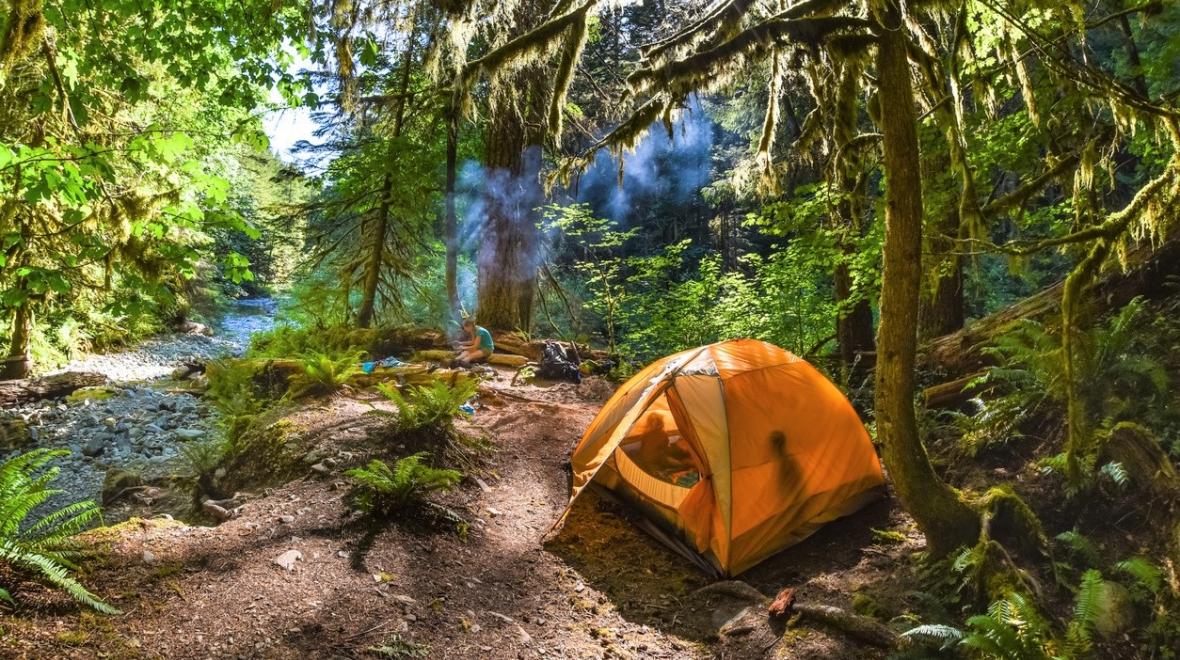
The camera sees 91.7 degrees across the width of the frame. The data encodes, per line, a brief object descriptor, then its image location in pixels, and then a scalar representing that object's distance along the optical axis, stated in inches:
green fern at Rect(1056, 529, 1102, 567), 143.3
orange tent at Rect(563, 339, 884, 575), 193.6
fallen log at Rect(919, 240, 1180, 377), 225.1
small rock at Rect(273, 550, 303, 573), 148.0
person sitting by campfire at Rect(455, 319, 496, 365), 404.5
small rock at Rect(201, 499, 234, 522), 191.0
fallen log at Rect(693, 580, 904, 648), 136.5
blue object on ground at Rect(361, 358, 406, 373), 363.3
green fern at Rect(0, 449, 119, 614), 115.5
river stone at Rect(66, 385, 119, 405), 430.3
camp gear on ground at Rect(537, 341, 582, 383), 398.0
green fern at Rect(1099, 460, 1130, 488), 152.6
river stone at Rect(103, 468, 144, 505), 262.7
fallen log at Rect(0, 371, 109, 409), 414.0
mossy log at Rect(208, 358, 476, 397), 335.9
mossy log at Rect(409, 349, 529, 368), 419.8
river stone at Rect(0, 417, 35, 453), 346.9
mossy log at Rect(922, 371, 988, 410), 255.1
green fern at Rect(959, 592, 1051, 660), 107.3
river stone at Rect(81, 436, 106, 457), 339.9
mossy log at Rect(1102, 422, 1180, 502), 148.4
